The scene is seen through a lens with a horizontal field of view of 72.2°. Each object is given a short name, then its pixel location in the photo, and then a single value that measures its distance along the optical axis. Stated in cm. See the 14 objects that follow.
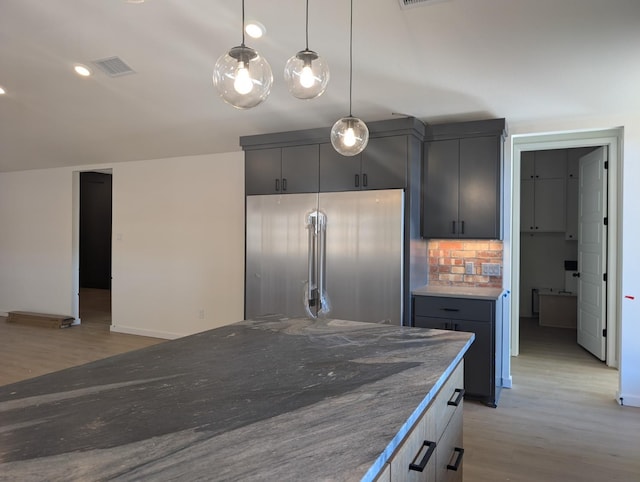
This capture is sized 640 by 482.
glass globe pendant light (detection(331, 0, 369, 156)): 251
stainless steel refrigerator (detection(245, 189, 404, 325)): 364
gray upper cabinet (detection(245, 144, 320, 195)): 404
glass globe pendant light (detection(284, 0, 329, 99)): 194
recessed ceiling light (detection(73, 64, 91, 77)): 394
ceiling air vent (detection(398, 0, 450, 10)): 261
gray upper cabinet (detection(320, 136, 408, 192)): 369
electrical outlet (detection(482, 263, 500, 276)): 392
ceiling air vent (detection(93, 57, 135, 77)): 379
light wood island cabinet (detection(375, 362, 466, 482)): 108
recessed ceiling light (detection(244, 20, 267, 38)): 304
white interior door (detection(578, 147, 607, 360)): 457
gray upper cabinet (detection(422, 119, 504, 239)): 368
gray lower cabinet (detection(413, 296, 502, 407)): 342
